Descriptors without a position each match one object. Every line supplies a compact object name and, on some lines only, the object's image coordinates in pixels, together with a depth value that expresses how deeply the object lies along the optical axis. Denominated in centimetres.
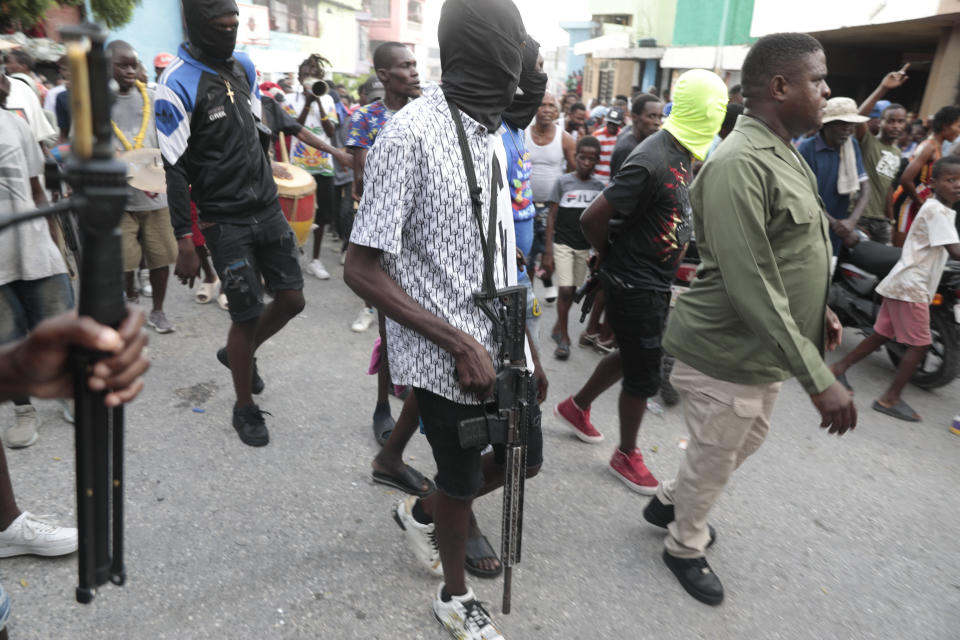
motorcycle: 471
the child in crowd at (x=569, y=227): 520
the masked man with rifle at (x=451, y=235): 186
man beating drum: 435
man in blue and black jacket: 319
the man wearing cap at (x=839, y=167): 522
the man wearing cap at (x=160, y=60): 809
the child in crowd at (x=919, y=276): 434
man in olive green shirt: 219
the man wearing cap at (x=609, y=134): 626
